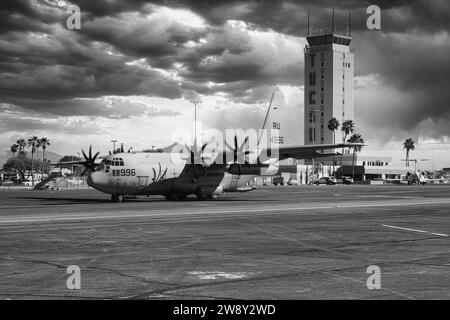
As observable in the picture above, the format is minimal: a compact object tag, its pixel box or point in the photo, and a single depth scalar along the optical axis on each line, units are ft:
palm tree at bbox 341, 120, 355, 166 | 588.99
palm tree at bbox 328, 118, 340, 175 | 610.65
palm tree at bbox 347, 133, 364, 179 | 592.19
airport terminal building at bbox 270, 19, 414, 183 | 526.57
